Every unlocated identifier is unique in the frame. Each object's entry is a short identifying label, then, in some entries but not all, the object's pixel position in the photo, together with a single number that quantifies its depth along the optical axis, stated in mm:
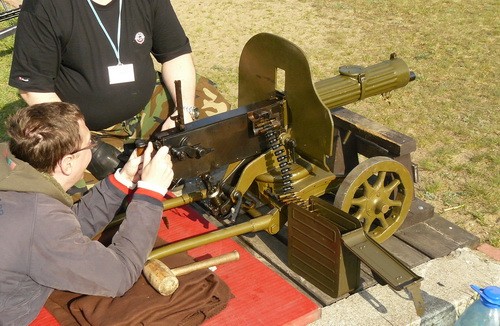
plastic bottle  3145
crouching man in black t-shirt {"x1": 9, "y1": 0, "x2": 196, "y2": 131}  4043
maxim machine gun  3500
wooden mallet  3250
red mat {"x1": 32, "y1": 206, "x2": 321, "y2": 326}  3426
